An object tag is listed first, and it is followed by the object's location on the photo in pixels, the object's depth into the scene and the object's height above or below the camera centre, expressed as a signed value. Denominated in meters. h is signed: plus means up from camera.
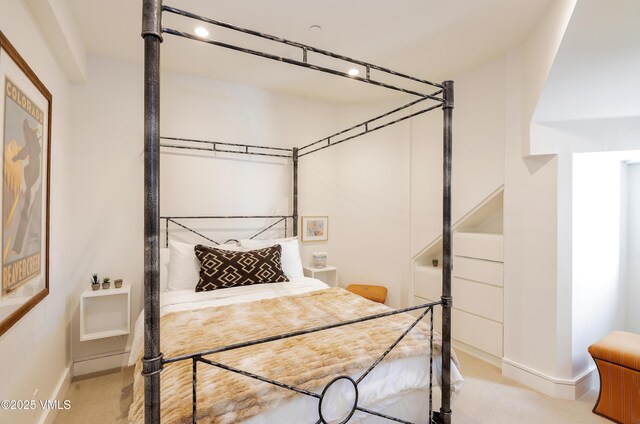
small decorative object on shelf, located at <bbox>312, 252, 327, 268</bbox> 3.56 -0.53
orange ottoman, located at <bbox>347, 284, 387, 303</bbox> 3.49 -0.90
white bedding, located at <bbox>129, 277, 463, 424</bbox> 1.30 -0.86
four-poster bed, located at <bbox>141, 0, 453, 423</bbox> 0.98 -0.19
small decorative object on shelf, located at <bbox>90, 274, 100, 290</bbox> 2.49 -0.58
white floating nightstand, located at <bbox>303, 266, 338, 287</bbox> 3.57 -0.72
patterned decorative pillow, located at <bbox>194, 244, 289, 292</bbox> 2.53 -0.47
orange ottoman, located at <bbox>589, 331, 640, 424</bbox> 1.96 -1.07
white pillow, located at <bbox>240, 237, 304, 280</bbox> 2.99 -0.39
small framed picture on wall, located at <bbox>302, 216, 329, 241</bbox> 3.73 -0.19
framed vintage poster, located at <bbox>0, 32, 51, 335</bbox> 1.35 +0.13
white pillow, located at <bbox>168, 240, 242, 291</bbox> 2.55 -0.47
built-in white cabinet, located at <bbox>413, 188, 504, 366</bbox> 2.76 -0.67
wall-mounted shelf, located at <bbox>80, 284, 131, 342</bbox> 2.45 -0.83
